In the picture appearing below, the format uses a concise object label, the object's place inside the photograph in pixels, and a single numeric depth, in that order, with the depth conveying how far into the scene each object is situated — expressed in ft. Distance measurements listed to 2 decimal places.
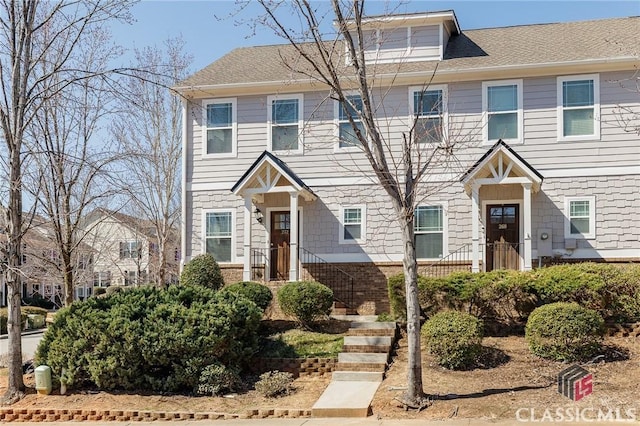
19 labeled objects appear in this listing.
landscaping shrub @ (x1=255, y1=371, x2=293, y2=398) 36.76
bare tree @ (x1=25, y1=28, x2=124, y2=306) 46.11
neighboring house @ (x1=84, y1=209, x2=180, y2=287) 78.84
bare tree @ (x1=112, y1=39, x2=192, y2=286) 70.44
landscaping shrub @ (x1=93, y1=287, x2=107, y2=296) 129.54
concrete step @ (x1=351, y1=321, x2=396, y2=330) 44.21
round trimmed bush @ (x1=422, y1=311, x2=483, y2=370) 36.83
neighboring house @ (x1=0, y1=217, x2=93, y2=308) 51.22
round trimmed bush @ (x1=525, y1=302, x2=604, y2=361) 36.40
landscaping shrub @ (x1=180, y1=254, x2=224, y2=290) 51.11
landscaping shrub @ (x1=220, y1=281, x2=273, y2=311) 47.62
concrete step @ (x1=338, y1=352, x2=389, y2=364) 39.45
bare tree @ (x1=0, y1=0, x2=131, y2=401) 37.83
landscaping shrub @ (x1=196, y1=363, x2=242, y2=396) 37.01
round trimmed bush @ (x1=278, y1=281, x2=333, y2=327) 45.57
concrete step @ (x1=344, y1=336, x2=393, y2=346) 41.70
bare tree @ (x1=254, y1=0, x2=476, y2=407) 32.45
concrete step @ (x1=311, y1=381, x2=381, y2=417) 32.04
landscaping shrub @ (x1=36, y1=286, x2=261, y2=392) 37.55
